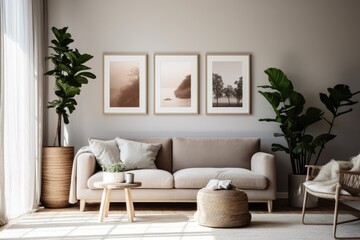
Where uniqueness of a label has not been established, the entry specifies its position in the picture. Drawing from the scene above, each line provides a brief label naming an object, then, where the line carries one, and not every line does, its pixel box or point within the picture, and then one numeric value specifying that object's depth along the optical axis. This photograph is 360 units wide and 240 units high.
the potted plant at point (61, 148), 5.26
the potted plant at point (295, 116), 5.46
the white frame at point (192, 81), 6.00
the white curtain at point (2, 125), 4.21
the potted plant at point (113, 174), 4.35
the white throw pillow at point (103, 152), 5.23
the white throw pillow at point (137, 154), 5.29
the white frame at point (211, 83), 6.03
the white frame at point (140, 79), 5.98
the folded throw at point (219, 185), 4.29
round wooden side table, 4.30
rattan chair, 3.84
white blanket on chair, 4.19
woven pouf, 4.14
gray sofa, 4.95
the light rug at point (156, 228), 3.85
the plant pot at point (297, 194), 5.38
